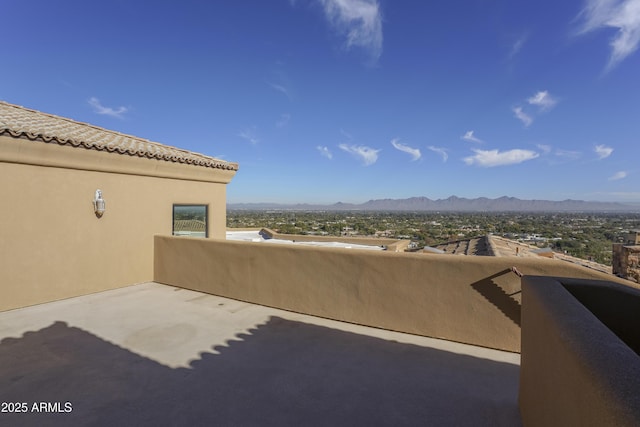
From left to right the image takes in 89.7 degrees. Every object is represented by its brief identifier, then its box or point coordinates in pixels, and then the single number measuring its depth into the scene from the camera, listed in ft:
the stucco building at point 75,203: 23.75
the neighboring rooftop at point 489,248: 38.47
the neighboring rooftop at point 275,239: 50.75
